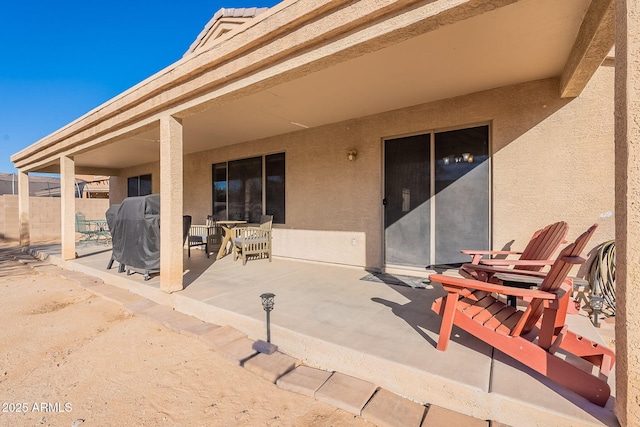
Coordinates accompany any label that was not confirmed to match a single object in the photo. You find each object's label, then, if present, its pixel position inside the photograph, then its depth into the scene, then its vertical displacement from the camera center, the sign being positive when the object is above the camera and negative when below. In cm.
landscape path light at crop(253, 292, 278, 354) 248 -114
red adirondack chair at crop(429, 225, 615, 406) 165 -80
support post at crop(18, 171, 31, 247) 783 +23
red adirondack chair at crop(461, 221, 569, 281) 240 -41
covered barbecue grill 418 -31
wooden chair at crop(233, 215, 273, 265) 527 -57
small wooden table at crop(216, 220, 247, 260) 554 -51
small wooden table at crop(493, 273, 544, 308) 224 -55
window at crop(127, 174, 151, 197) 934 +81
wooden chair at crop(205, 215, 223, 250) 627 -56
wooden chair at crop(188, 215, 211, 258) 627 -61
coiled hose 300 -71
